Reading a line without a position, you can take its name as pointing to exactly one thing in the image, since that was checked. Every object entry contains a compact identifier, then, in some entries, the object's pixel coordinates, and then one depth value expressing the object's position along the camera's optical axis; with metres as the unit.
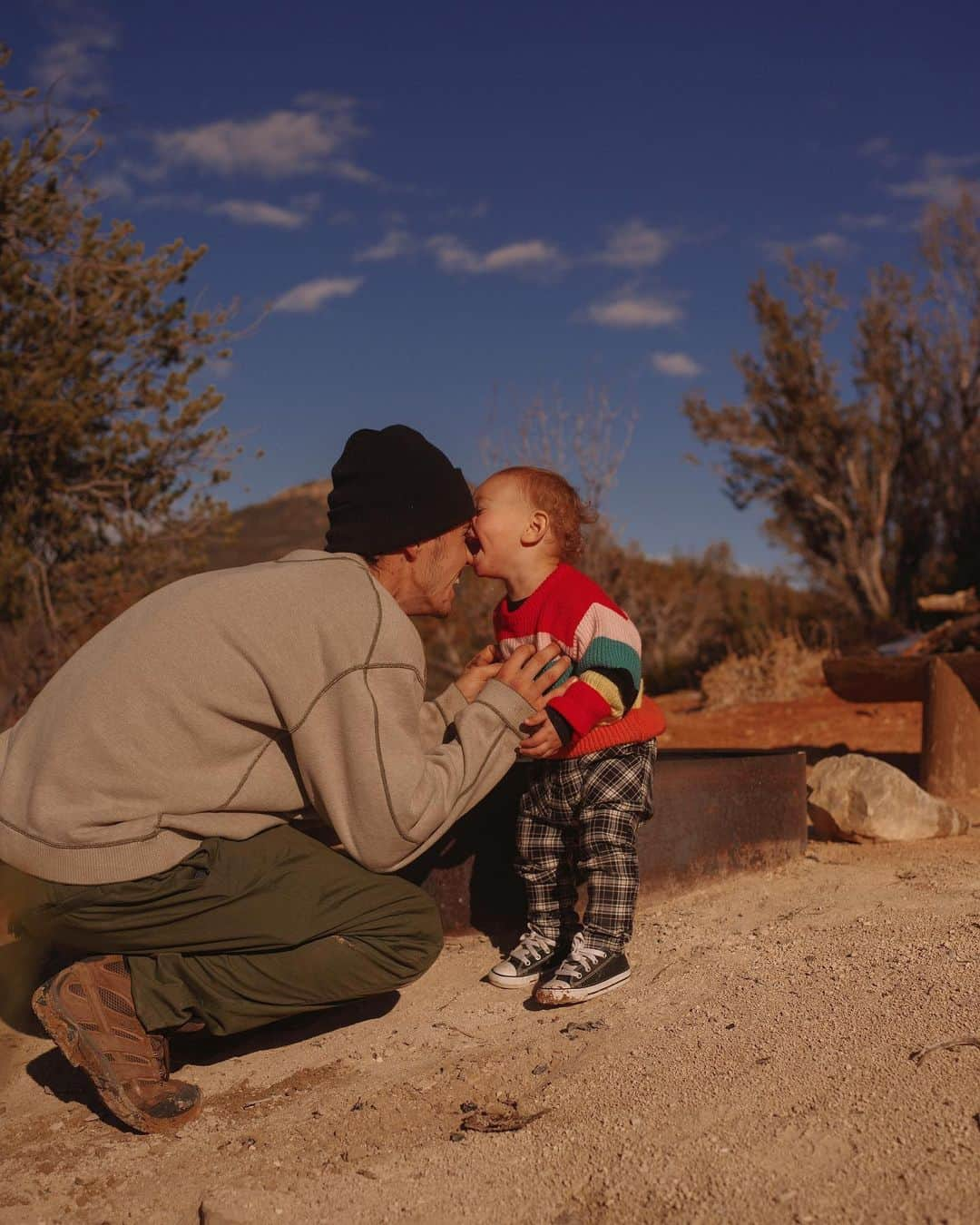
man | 2.29
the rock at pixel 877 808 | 4.37
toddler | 2.85
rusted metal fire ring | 3.38
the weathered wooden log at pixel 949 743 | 5.57
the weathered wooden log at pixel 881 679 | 5.84
